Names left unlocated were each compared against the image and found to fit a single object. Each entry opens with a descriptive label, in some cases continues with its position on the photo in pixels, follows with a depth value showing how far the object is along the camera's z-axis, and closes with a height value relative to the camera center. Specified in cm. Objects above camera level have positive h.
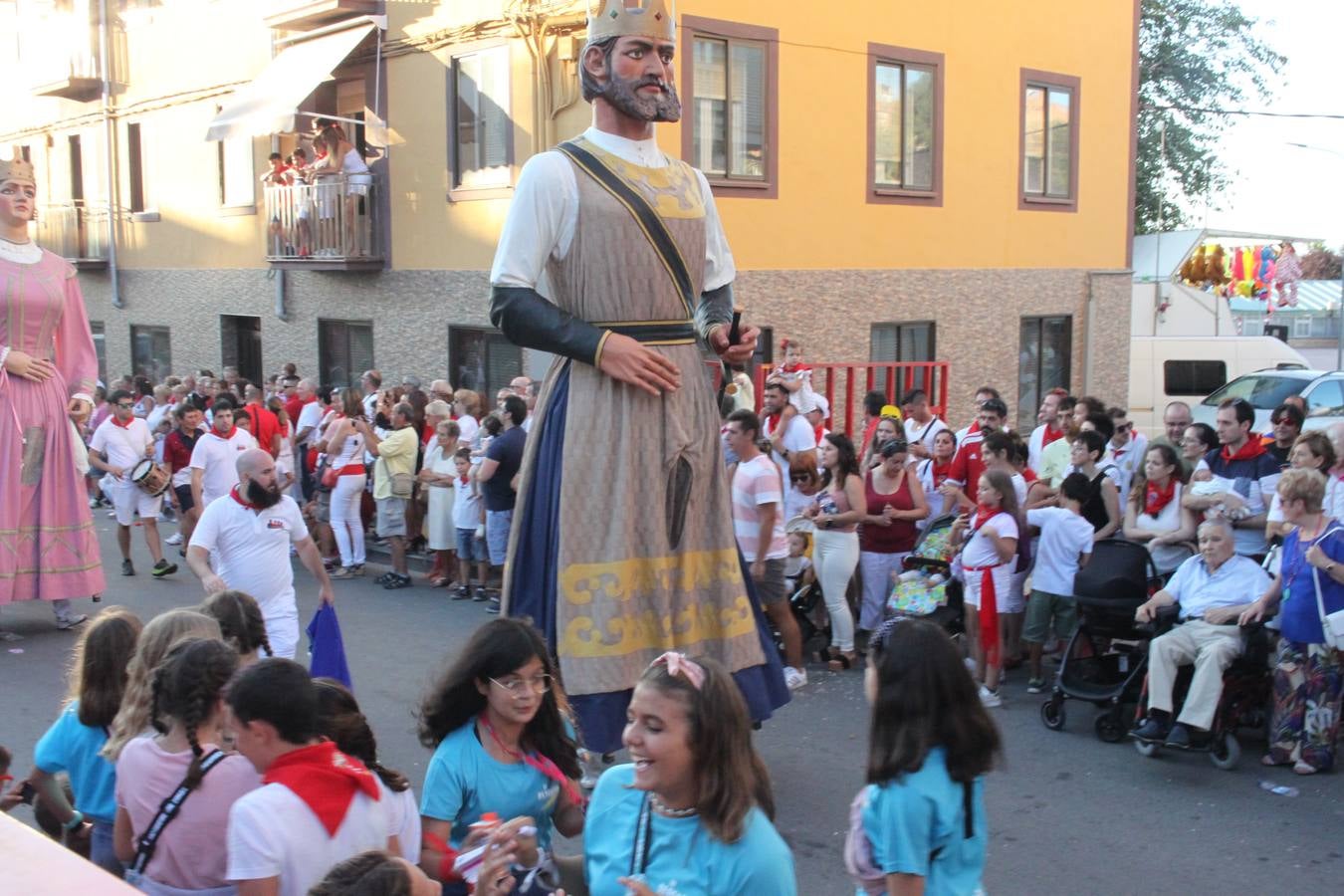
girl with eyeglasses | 330 -105
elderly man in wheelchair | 658 -150
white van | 1852 -48
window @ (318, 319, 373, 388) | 1831 -27
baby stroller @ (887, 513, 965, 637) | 840 -161
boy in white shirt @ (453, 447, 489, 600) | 1095 -158
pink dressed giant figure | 868 -53
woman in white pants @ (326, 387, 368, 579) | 1202 -139
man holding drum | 1156 -121
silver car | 1502 -69
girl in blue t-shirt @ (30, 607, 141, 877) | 400 -126
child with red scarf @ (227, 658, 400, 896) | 294 -105
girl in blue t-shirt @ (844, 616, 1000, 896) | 322 -109
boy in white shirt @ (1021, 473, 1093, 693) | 783 -140
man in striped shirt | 781 -114
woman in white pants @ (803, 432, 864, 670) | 877 -139
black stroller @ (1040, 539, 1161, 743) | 720 -169
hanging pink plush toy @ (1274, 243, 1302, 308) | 2419 +99
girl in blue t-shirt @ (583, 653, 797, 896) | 282 -103
